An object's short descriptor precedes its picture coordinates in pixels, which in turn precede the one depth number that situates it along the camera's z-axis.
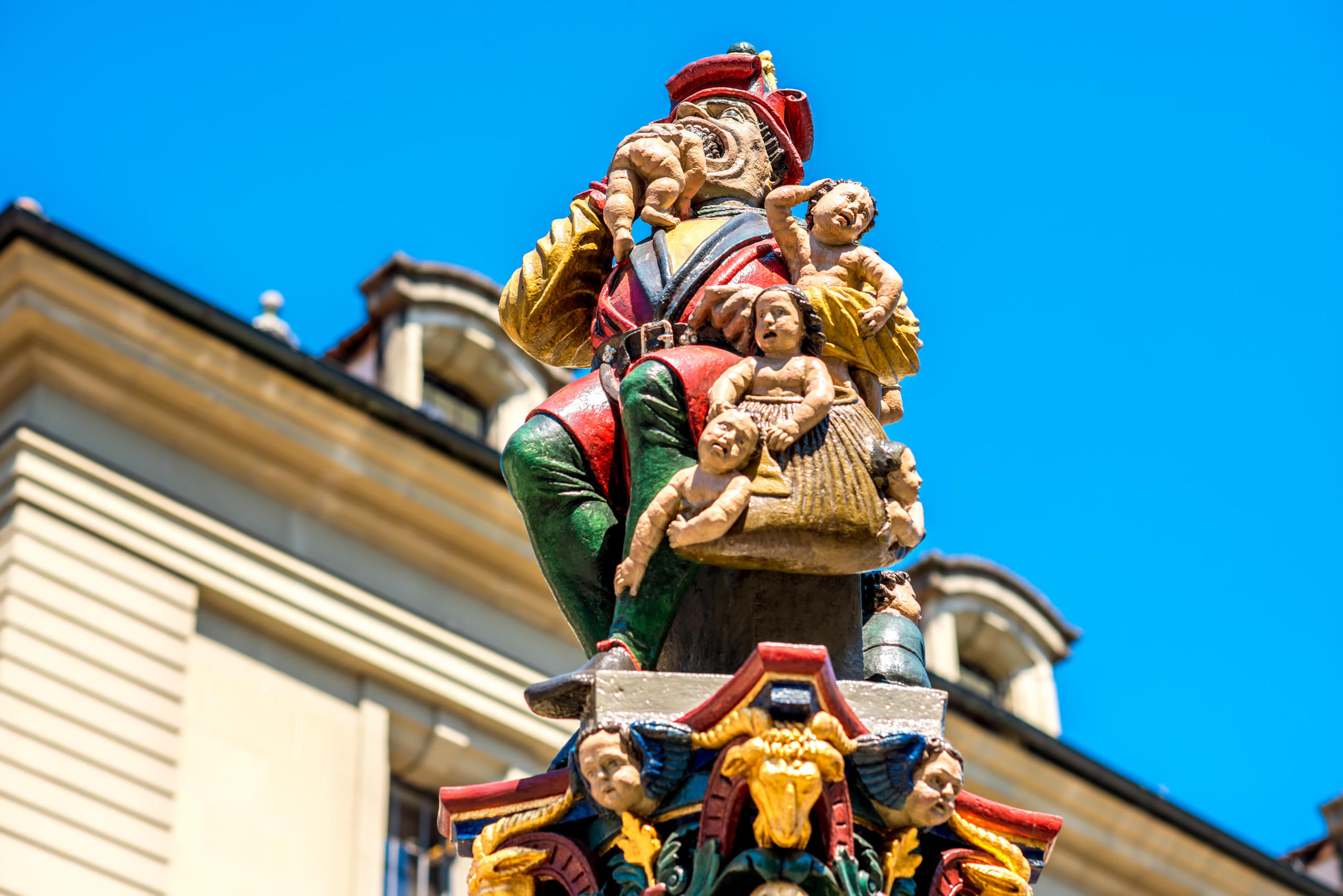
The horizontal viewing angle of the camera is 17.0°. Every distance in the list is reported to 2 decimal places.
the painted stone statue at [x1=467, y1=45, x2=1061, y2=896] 8.81
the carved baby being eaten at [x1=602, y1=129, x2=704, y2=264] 11.18
